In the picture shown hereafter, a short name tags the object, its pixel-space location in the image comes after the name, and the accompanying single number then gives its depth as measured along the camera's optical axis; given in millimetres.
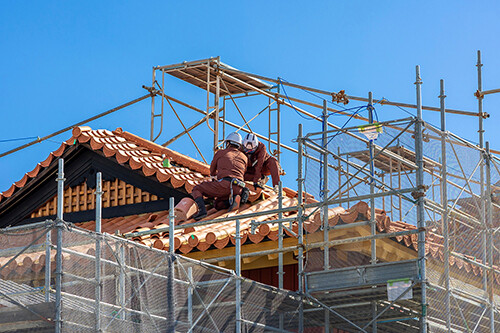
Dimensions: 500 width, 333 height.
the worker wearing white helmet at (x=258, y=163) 20250
